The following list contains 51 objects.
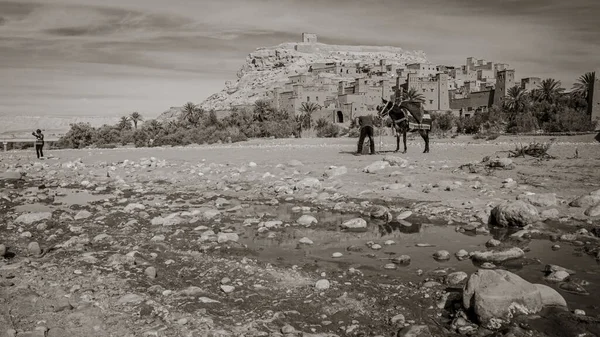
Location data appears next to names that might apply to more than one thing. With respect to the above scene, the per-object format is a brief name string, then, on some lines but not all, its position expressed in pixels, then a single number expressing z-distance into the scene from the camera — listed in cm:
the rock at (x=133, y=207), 796
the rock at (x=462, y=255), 488
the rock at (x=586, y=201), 674
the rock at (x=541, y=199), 701
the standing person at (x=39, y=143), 2208
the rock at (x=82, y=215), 742
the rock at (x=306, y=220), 672
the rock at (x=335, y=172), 1085
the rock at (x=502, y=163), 1025
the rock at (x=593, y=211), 634
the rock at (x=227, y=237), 579
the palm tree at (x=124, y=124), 6408
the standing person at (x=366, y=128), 1463
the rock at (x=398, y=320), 342
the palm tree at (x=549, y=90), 6118
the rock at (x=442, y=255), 489
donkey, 1499
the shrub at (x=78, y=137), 4444
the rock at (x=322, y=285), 409
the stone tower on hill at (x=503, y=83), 6894
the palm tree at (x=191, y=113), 6217
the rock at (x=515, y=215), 616
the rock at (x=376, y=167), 1096
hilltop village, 7025
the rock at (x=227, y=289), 406
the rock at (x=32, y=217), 707
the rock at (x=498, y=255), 473
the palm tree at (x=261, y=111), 5719
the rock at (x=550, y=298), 347
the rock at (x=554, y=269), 426
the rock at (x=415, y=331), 319
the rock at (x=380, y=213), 700
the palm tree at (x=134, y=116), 7306
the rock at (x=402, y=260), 481
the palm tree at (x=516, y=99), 5909
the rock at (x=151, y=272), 443
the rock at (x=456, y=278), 411
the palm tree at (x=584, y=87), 4994
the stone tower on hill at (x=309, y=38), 16425
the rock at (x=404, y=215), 696
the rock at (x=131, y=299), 373
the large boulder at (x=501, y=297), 328
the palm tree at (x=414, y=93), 7044
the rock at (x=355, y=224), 648
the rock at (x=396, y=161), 1164
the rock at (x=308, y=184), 965
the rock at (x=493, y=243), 531
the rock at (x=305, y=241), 573
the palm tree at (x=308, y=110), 6289
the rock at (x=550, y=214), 643
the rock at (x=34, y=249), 521
